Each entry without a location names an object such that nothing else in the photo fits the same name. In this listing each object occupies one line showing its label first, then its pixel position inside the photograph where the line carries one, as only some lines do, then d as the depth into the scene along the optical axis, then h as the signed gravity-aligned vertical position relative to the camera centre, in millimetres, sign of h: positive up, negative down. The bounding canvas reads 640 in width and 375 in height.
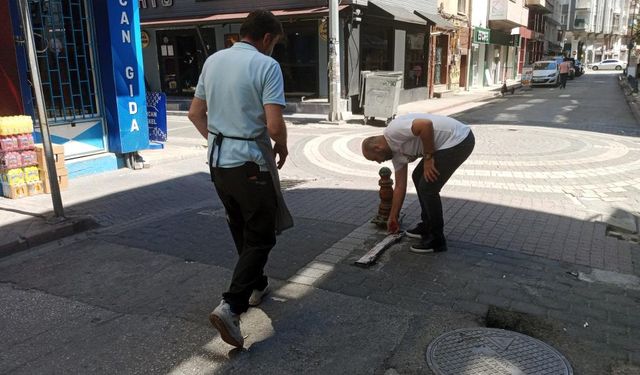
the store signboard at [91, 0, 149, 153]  7789 -5
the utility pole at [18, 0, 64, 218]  5102 -367
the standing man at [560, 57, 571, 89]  31877 -680
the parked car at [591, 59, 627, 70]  63906 -540
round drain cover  2932 -1692
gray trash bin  14289 -732
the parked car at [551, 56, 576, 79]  43234 -699
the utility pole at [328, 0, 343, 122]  14023 +62
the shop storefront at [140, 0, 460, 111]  16781 +1003
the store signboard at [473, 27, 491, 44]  29359 +1638
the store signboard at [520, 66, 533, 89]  34156 -996
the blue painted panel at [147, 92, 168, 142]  10297 -872
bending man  4309 -697
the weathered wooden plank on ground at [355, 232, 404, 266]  4430 -1623
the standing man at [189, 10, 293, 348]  3039 -416
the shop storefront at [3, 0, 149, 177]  7438 -97
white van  33438 -746
